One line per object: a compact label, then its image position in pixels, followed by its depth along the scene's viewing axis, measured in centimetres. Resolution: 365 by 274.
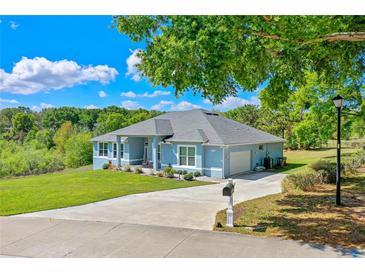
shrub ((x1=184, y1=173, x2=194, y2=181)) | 1886
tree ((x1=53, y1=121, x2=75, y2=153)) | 4470
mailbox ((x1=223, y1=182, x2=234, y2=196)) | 802
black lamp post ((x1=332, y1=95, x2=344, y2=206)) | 1034
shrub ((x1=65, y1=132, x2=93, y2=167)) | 3431
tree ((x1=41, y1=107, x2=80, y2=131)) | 7294
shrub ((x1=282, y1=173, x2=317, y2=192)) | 1348
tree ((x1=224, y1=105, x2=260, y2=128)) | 5072
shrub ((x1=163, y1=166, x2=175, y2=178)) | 1999
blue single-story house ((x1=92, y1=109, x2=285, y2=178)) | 2012
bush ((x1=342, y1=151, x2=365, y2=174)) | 1781
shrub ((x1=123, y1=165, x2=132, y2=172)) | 2308
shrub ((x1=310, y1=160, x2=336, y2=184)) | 1483
